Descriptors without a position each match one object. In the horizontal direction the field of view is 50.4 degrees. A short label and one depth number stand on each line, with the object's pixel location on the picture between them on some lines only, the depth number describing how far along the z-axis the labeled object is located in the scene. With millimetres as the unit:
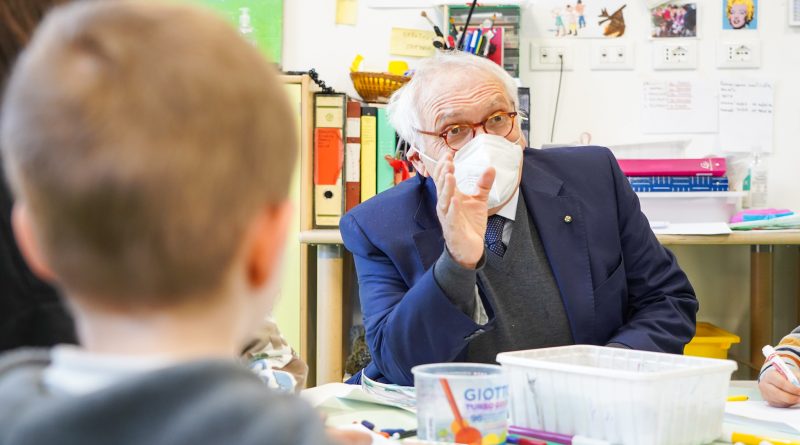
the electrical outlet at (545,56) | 2984
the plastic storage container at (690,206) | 2506
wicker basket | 2795
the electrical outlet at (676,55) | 2945
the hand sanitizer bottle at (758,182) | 2898
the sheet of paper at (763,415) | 981
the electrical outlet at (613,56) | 2971
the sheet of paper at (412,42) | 3037
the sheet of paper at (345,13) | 3068
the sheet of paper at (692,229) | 2317
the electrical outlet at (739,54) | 2926
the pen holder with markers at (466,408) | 829
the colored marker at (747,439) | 868
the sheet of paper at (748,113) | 2932
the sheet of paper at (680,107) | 2957
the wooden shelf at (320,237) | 2451
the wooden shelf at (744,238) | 2316
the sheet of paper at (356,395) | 1075
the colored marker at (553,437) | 842
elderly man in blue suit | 1348
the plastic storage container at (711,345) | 2523
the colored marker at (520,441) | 854
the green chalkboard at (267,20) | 3053
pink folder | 2512
